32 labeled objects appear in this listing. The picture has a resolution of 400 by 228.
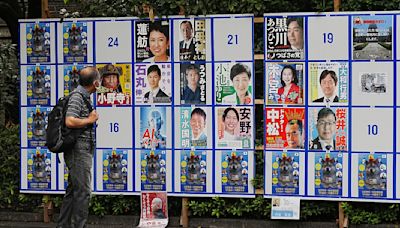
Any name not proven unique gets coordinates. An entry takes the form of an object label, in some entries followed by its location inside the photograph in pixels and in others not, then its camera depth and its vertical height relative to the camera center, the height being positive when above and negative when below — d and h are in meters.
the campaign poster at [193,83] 19.31 +0.36
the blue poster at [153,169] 19.73 -0.76
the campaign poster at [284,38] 18.70 +0.92
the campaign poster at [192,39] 19.31 +0.92
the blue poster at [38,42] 20.34 +0.93
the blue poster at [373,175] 18.37 -0.77
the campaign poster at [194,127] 19.37 -0.20
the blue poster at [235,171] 19.23 -0.76
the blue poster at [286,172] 18.94 -0.76
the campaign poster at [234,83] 19.06 +0.36
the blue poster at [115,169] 19.97 -0.76
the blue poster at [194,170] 19.47 -0.75
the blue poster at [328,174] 18.62 -0.77
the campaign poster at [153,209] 19.73 -1.28
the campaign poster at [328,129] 18.53 -0.21
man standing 16.48 -0.44
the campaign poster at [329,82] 18.45 +0.37
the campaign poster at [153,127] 19.66 -0.21
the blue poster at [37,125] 20.42 -0.19
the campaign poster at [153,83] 19.56 +0.37
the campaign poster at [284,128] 18.83 -0.20
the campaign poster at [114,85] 19.81 +0.34
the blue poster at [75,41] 20.09 +0.93
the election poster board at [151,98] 19.19 +0.17
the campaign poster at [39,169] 20.47 -0.79
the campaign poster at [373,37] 18.14 +0.91
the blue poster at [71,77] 20.16 +0.45
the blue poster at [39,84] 20.33 +0.36
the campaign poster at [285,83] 18.75 +0.36
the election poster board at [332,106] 18.23 +0.07
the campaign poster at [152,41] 19.58 +0.91
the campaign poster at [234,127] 19.12 -0.20
